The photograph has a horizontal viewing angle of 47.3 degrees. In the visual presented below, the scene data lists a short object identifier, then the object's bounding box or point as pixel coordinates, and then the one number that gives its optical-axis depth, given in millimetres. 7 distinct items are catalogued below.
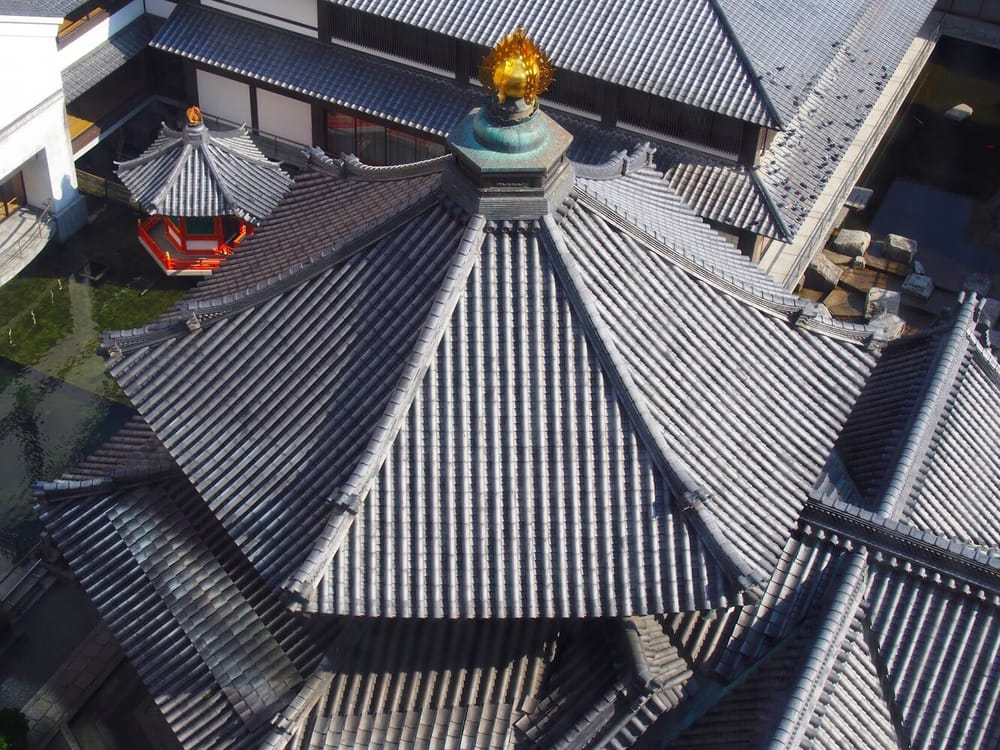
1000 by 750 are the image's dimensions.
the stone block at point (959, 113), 54188
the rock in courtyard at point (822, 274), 43375
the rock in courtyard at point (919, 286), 43344
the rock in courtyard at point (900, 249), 44875
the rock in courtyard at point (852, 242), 44969
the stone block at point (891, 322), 41156
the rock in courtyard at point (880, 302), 42469
